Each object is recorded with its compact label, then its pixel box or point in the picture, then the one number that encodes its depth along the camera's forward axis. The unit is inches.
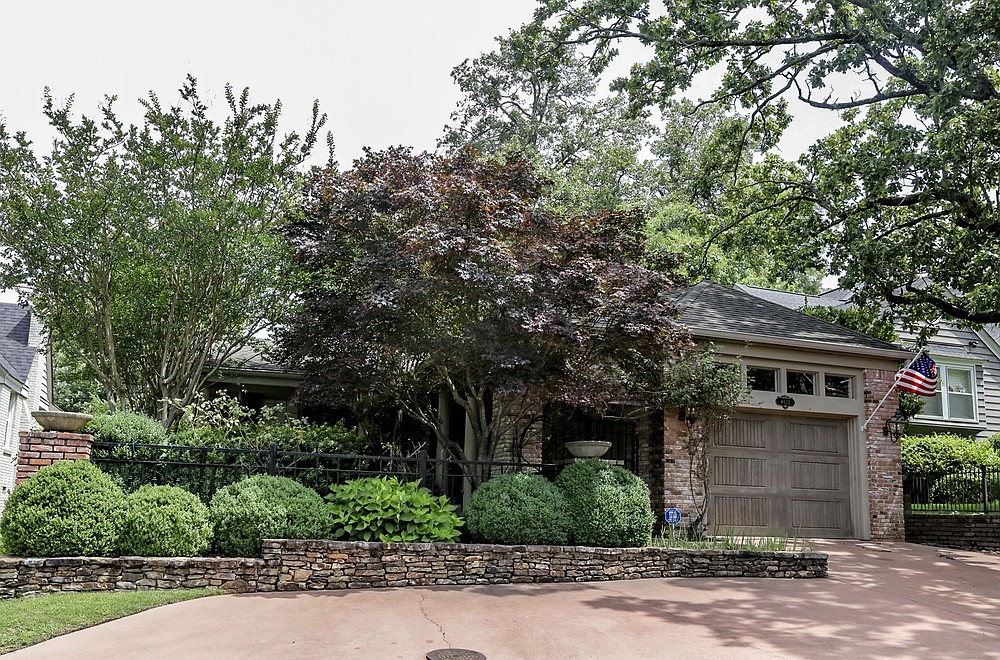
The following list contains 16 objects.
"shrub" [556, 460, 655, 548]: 392.5
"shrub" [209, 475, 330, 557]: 344.2
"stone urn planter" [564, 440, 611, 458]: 425.7
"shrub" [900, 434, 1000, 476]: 632.4
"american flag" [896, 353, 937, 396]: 552.7
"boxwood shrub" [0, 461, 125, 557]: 316.2
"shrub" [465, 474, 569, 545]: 381.1
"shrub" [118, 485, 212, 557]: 327.0
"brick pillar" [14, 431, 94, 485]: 337.7
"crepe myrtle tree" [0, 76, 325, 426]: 472.1
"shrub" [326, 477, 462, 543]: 368.5
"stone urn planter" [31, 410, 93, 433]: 344.5
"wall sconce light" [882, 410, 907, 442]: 568.7
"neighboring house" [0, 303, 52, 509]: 767.1
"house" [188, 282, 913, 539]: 534.0
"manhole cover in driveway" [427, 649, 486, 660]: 238.1
